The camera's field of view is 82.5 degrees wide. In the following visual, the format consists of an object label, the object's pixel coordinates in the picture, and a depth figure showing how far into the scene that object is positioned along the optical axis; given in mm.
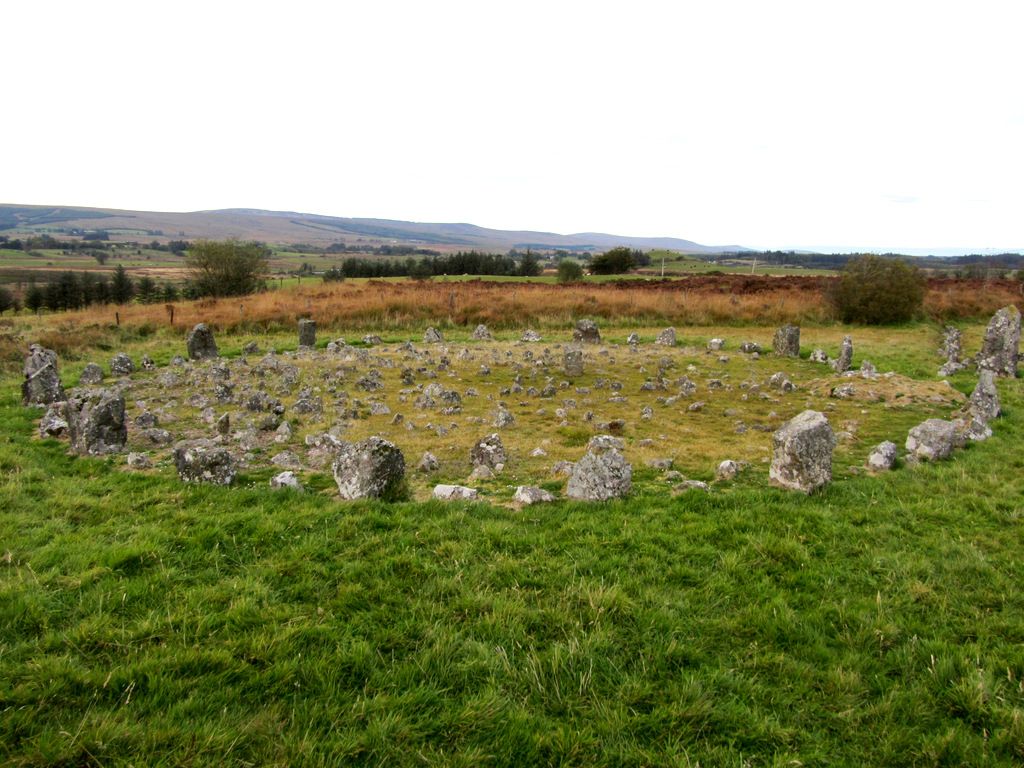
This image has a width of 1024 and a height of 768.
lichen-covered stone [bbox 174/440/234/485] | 7176
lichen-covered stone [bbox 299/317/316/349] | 19641
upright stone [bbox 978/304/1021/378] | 14828
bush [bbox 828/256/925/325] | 27172
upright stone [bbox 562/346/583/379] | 14847
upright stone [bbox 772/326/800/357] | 18031
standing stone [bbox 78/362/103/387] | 14147
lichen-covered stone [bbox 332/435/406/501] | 6805
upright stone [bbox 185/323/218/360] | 17625
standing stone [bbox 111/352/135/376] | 15273
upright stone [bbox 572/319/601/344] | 20969
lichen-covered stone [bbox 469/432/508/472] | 8273
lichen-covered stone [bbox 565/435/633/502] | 6840
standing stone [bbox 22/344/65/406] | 11836
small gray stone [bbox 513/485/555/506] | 6768
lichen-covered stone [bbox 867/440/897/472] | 7984
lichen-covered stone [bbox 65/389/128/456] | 8516
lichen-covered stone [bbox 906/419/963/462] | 8359
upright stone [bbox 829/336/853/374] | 15742
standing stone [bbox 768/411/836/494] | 7121
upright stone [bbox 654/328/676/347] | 20250
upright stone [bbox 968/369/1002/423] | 10297
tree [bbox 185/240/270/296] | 39938
